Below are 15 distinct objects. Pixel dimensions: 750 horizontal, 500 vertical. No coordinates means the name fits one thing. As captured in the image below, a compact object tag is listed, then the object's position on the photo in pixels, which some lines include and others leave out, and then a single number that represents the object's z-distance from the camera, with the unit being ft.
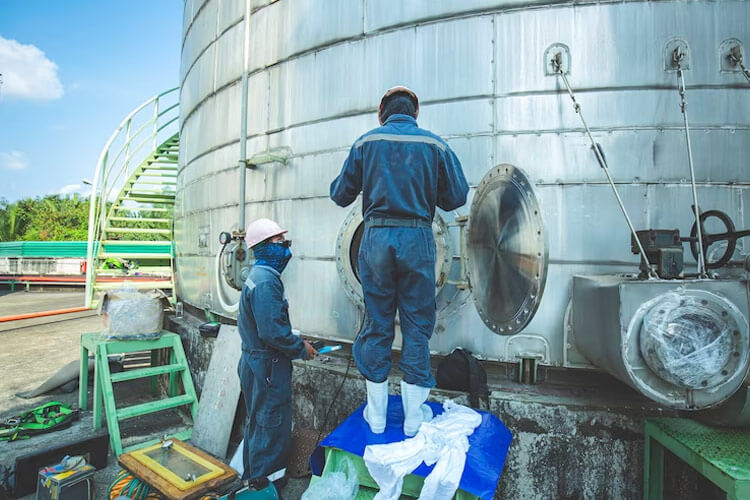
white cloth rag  6.78
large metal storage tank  10.40
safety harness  14.38
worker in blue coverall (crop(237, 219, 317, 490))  10.34
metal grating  6.68
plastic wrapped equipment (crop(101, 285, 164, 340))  15.89
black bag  10.02
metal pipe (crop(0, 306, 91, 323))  33.89
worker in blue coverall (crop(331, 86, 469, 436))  8.23
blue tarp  6.82
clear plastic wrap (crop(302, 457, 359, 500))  7.58
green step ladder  13.88
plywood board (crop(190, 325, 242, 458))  13.53
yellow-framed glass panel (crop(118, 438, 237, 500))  9.47
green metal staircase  25.35
